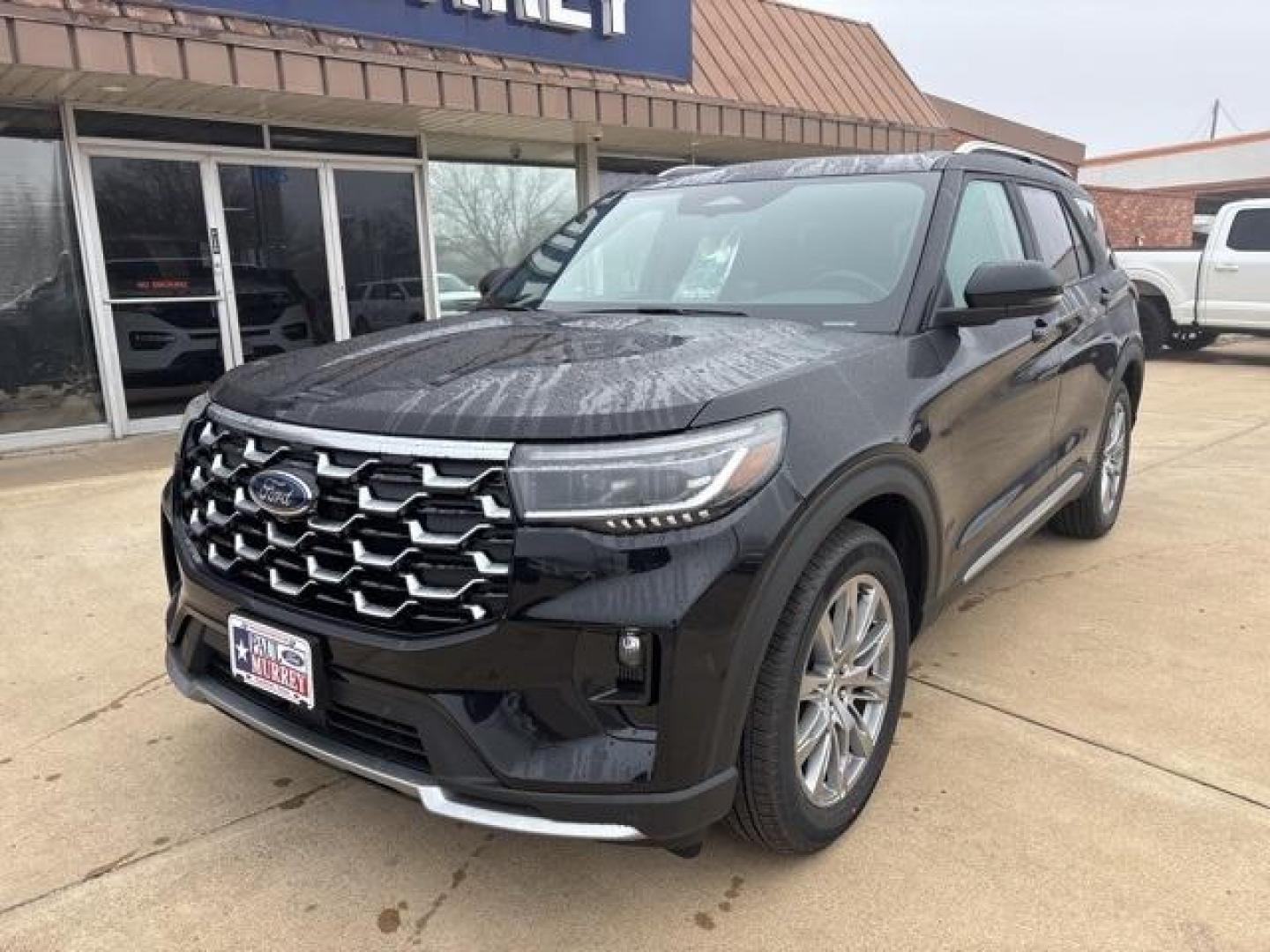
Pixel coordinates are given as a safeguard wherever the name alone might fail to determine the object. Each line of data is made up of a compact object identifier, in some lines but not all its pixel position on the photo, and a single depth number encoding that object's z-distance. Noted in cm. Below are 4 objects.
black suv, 190
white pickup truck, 1187
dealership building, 691
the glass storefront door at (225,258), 779
